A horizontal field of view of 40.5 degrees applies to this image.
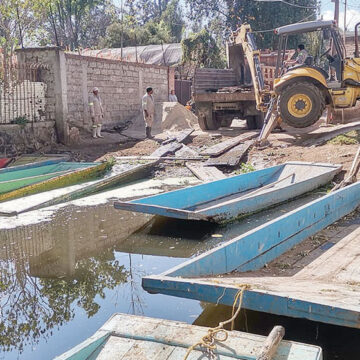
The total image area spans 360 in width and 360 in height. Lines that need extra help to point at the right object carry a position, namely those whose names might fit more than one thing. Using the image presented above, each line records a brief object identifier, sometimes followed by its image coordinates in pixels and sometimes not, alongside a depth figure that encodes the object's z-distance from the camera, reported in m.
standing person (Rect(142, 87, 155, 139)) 15.37
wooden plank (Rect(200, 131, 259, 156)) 11.79
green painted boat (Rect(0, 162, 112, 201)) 8.37
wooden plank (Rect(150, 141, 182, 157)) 12.48
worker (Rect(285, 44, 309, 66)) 11.71
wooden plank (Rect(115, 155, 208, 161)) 11.88
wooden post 2.57
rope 2.74
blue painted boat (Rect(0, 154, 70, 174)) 9.92
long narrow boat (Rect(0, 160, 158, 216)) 7.67
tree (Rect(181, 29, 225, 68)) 23.84
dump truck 14.52
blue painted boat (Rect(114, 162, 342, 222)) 6.24
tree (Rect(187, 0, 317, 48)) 28.78
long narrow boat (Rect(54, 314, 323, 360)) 2.68
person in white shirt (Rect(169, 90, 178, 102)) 21.44
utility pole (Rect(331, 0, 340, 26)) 20.86
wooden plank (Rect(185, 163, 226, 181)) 9.84
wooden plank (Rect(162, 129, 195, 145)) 14.16
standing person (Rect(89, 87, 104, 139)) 15.23
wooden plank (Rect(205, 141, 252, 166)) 10.82
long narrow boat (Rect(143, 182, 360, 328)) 3.09
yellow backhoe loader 11.06
